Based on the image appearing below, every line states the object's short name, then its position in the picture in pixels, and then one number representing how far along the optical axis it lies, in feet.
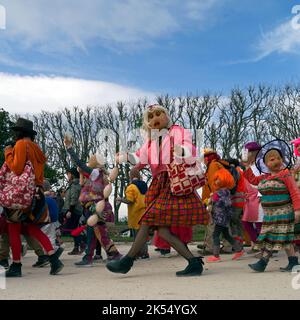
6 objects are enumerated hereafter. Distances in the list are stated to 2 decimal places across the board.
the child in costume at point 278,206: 17.11
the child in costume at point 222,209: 21.35
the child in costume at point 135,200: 24.43
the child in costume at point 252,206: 23.40
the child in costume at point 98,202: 21.13
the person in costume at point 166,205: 16.44
